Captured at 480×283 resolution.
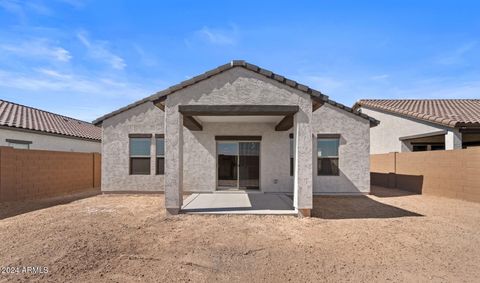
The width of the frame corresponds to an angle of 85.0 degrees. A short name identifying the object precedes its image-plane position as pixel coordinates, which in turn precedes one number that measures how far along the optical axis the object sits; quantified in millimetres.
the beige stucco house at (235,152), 12570
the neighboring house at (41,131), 13648
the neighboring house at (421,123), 13199
